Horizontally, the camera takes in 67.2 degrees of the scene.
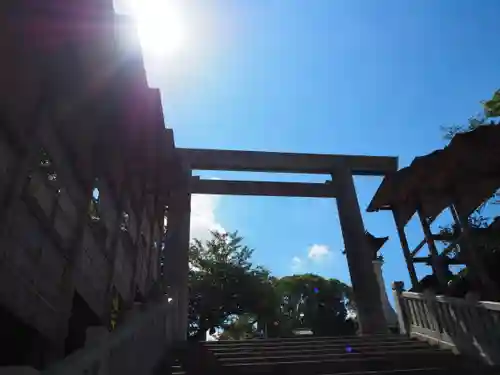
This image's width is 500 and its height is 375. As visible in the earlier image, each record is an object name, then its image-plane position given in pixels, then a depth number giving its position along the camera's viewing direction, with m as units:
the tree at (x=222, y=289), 21.89
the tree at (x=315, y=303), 26.75
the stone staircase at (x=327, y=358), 4.15
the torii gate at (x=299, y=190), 8.26
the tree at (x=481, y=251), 6.03
